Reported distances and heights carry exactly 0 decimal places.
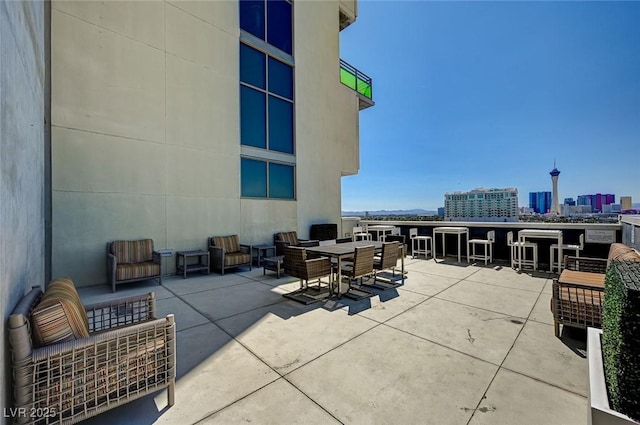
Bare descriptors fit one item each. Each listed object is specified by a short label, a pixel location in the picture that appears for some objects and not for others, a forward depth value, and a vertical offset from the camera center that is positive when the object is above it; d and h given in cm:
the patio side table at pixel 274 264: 575 -121
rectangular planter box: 110 -88
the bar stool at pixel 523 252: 601 -104
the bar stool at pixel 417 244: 806 -112
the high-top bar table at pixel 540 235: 572 -56
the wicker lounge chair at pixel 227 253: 616 -104
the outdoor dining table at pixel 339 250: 419 -69
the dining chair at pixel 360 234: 901 -79
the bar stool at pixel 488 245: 688 -99
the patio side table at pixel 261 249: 700 -104
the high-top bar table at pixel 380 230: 903 -66
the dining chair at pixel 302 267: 410 -90
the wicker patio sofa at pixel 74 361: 138 -90
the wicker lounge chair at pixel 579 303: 265 -98
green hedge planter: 109 -61
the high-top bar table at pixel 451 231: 722 -57
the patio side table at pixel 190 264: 586 -120
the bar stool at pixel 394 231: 913 -73
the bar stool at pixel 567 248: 576 -85
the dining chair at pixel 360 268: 421 -96
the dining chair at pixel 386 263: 469 -96
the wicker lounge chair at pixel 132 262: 487 -101
